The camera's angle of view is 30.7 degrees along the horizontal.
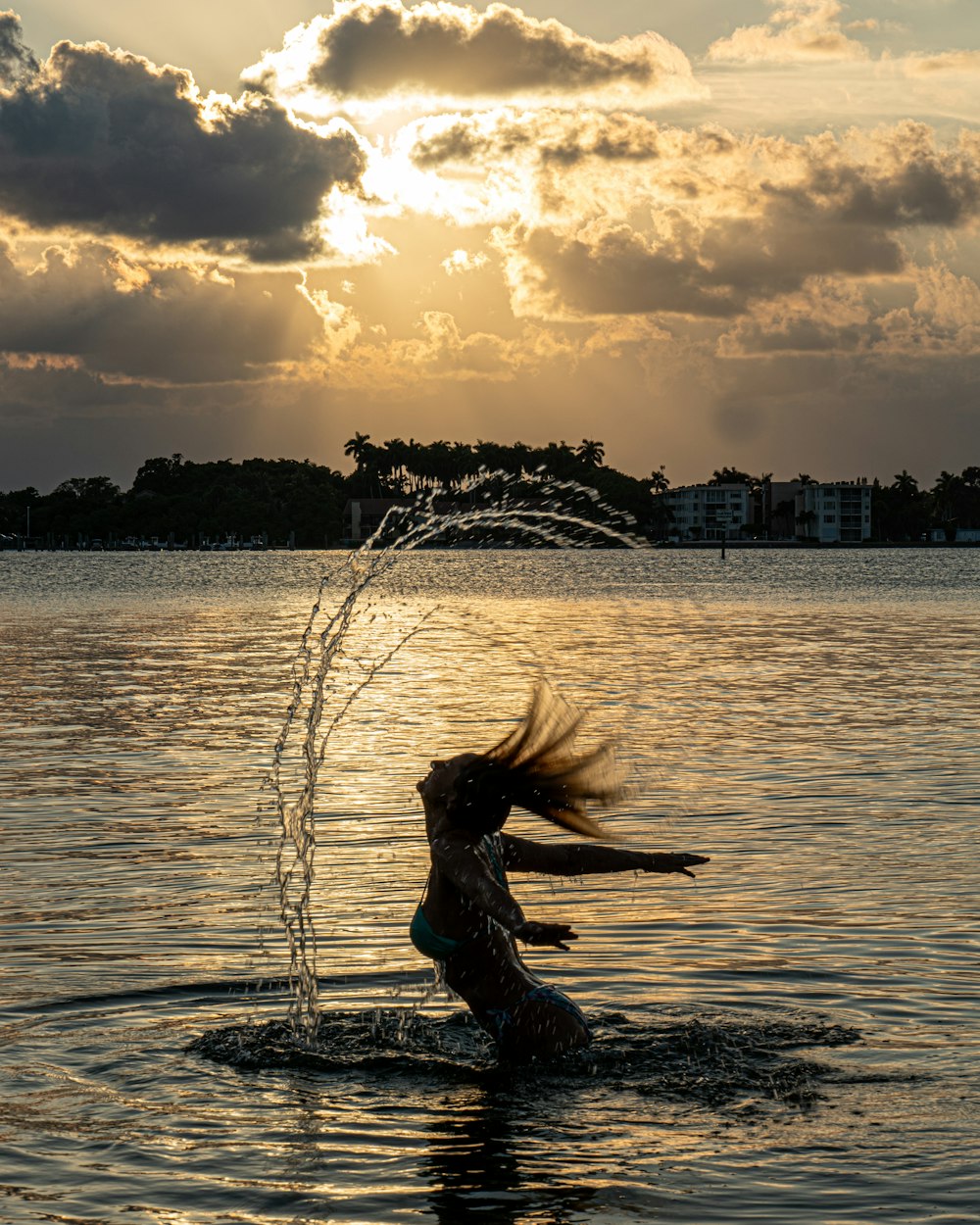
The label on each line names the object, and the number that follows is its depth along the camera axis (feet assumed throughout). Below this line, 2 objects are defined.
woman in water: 26.61
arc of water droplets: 34.55
